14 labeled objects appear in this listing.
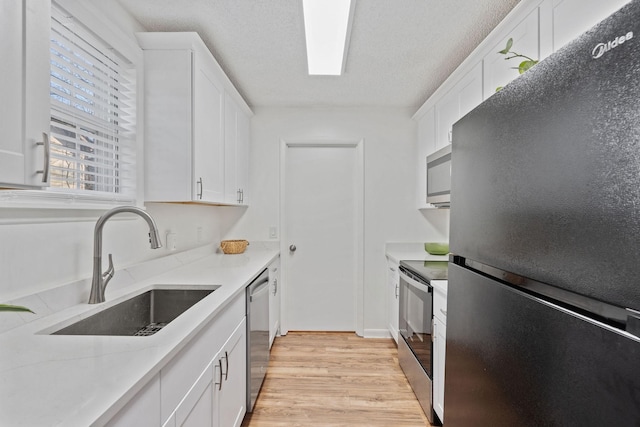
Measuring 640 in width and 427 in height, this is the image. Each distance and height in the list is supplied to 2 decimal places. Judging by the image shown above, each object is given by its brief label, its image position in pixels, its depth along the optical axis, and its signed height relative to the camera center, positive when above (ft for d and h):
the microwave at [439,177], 7.32 +0.93
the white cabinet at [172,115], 5.93 +1.81
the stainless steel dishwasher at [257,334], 6.18 -2.57
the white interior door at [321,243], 10.95 -1.00
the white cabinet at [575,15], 3.44 +2.33
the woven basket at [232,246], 9.49 -0.99
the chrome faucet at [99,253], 4.23 -0.55
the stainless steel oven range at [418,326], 6.20 -2.44
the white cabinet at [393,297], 9.24 -2.49
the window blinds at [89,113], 4.22 +1.49
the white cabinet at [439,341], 5.59 -2.25
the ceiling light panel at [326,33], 5.71 +3.67
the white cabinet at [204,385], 2.65 -1.88
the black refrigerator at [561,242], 1.26 -0.13
